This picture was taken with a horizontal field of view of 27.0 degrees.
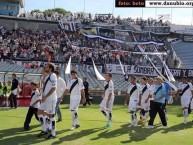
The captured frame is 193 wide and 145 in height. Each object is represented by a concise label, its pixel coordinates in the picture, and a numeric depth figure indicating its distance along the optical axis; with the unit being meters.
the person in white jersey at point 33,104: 12.51
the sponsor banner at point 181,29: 50.97
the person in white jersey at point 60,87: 13.59
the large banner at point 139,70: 37.09
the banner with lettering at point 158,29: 49.06
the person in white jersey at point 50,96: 10.70
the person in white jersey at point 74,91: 12.62
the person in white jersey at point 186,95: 15.23
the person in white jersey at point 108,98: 13.25
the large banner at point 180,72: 36.88
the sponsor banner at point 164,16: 55.51
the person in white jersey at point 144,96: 14.48
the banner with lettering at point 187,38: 50.44
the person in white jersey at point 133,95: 13.73
